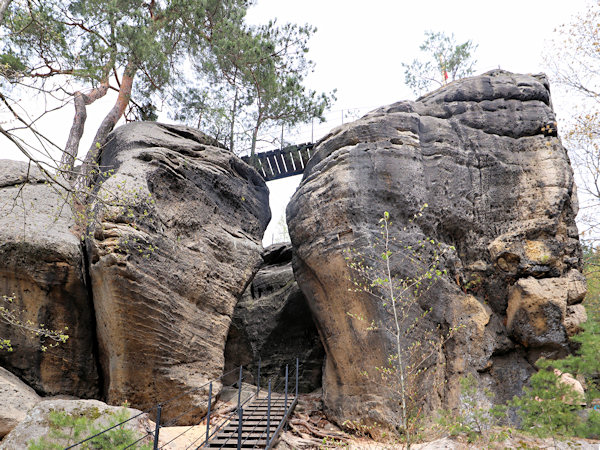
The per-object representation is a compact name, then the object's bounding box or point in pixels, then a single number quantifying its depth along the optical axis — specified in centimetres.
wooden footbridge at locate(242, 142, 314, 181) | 1719
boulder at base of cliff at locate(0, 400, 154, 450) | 523
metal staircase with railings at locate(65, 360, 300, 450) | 845
